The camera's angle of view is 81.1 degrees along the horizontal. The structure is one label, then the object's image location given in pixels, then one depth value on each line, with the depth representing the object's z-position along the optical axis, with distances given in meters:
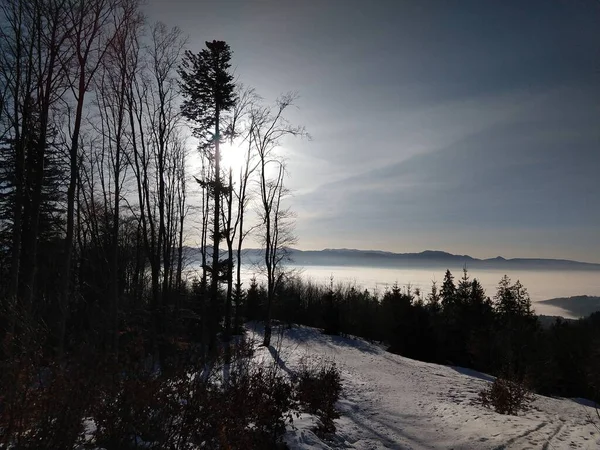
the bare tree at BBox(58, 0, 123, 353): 8.35
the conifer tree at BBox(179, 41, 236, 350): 14.80
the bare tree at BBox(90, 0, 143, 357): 9.91
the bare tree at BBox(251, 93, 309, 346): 18.99
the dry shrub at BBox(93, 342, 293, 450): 3.89
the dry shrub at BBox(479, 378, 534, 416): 9.94
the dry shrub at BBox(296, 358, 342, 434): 7.36
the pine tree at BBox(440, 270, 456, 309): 45.91
